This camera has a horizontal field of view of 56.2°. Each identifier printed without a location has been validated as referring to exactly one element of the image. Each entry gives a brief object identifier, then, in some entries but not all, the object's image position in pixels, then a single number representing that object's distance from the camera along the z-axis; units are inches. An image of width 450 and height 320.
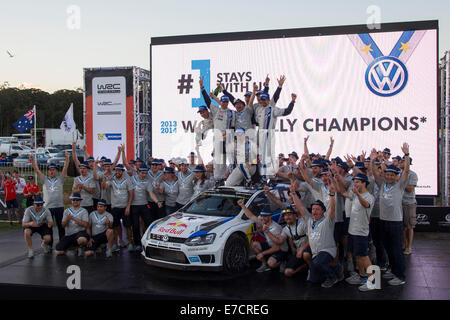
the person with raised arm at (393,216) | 257.9
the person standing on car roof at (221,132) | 360.2
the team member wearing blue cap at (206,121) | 369.3
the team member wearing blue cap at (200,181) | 360.2
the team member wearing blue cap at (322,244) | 256.8
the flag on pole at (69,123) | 546.0
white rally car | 267.9
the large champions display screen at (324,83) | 474.3
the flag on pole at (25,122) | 538.0
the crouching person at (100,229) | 345.4
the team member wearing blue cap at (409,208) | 344.5
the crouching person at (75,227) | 342.6
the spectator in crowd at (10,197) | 498.9
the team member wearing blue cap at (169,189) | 365.4
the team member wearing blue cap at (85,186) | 363.6
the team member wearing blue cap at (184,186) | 365.4
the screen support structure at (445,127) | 450.9
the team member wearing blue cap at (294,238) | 279.9
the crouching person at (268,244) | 288.0
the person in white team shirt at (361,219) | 249.3
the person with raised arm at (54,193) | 365.1
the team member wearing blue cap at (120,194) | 354.6
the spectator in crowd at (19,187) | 513.3
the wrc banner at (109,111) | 561.6
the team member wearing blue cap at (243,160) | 348.8
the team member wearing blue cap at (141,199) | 357.4
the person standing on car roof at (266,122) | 349.1
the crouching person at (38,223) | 349.1
